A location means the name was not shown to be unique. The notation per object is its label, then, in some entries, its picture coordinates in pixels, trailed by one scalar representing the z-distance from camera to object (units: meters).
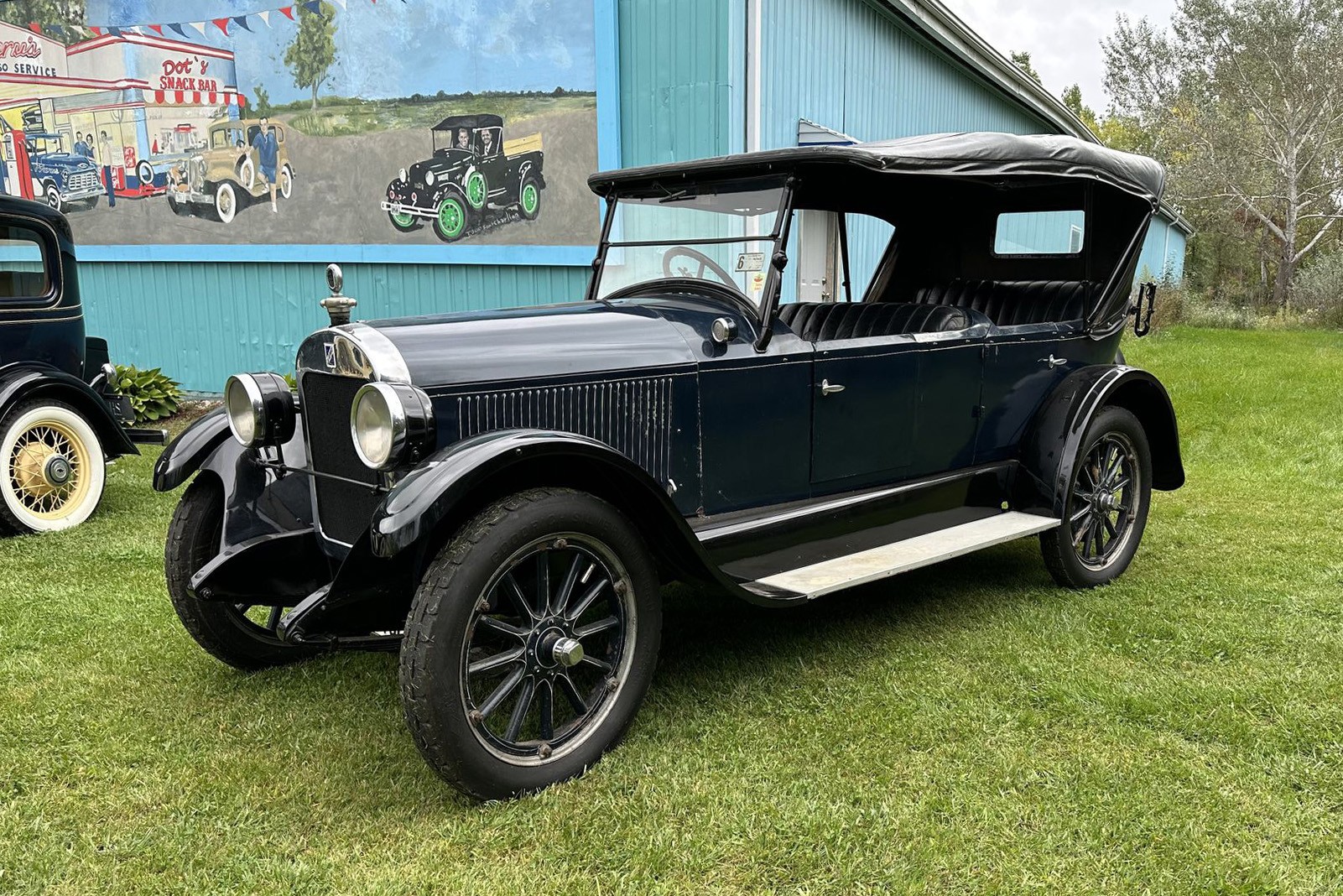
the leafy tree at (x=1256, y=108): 26.25
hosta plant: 8.78
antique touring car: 2.84
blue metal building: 7.09
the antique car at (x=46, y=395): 5.48
